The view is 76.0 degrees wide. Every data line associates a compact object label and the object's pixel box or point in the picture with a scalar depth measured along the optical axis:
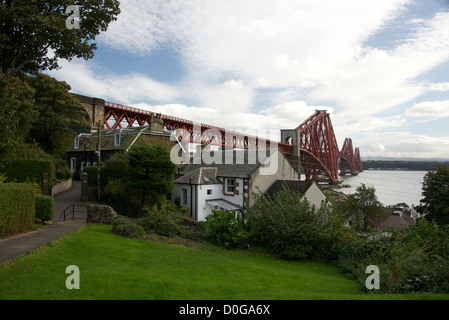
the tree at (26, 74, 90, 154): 29.52
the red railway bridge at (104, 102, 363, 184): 48.89
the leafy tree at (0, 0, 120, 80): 12.88
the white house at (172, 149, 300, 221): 24.08
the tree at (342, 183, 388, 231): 29.12
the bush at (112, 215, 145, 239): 13.09
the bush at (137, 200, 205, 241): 14.34
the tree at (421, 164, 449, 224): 27.66
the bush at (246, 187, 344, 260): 12.22
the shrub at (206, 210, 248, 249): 13.43
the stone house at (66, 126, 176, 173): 30.89
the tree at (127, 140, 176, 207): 20.02
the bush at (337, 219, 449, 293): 7.55
